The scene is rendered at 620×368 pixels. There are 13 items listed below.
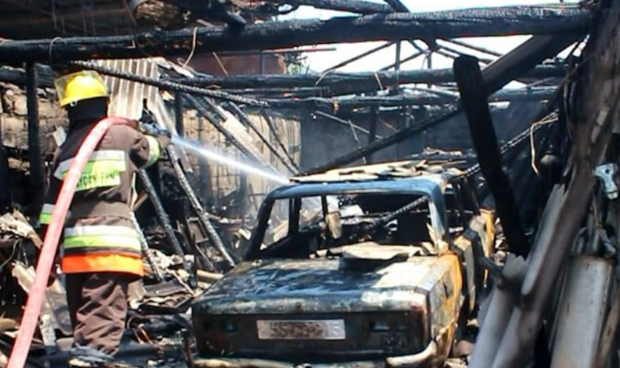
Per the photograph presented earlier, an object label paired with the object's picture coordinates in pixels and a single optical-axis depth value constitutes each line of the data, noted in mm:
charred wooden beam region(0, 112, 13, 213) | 8148
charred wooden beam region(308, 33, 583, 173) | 4754
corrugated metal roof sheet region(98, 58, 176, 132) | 10289
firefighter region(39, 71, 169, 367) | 5199
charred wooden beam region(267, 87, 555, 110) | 12344
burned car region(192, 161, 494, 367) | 5312
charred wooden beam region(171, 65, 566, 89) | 9328
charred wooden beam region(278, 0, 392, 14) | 5199
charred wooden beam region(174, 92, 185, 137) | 11812
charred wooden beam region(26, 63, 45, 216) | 7301
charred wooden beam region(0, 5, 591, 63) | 4758
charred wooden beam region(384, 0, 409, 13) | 5199
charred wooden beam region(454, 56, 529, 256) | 4418
